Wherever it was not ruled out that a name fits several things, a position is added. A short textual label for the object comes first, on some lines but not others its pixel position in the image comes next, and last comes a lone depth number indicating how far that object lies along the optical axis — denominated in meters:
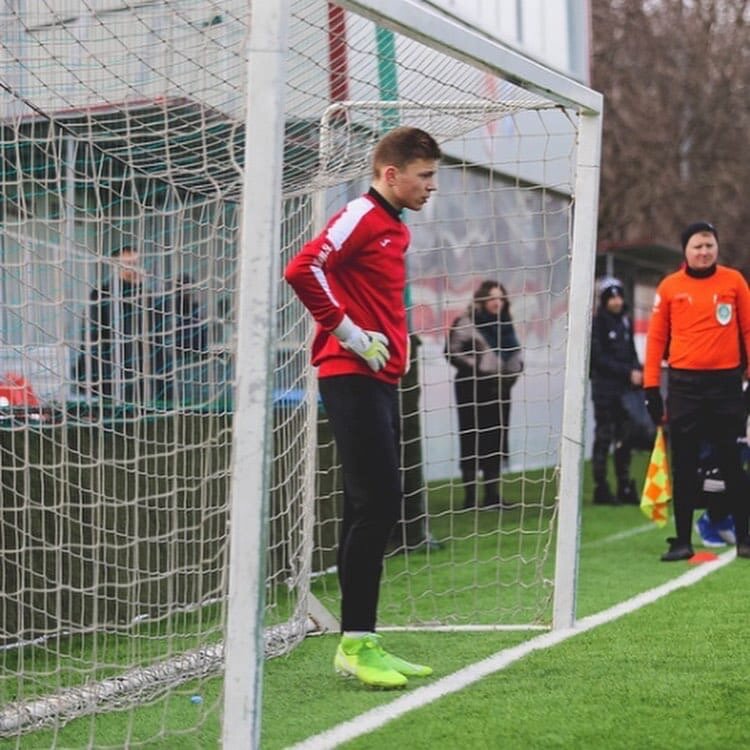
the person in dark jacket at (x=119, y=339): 11.61
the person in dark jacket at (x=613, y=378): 25.42
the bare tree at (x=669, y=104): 52.19
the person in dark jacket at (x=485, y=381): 21.78
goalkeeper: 10.06
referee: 16.91
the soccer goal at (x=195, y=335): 8.02
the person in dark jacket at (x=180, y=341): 12.59
